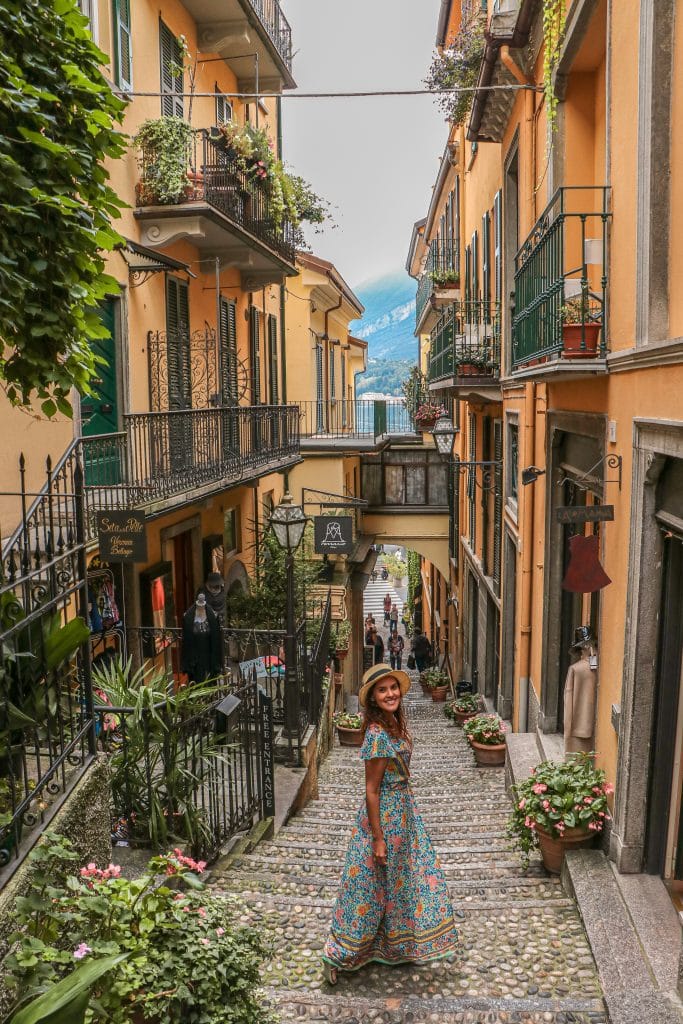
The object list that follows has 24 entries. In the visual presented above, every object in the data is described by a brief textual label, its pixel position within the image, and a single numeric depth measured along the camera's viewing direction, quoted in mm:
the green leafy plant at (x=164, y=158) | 11508
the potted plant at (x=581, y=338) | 6484
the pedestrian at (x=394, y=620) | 29972
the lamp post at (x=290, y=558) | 9625
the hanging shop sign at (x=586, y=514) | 6141
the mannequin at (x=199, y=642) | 10391
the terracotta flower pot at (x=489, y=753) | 11750
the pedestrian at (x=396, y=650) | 28359
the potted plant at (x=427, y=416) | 22734
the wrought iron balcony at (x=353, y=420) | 24578
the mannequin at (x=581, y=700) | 7066
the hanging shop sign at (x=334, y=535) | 16297
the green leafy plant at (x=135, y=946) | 3305
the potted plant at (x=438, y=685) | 22891
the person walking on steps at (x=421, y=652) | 26531
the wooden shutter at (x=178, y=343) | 12977
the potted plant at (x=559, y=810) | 6195
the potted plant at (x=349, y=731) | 14583
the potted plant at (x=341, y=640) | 17734
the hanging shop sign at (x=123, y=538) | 8547
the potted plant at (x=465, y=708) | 15906
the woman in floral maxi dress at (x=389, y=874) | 4688
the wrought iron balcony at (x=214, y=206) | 11719
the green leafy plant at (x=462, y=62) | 11602
